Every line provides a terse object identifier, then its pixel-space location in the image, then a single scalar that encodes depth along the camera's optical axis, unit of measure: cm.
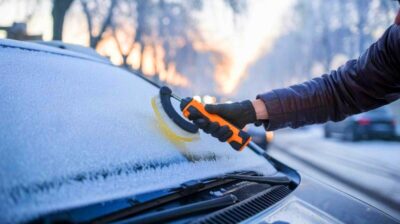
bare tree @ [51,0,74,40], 772
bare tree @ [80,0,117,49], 1114
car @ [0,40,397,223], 93
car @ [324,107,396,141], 1214
